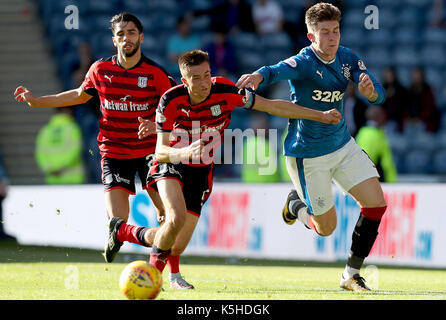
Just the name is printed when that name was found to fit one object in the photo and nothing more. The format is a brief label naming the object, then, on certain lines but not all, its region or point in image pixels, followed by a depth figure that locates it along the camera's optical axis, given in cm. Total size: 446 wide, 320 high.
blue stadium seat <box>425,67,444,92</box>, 1614
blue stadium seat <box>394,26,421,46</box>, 1689
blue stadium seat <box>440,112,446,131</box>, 1568
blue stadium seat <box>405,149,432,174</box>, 1534
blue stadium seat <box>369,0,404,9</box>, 1720
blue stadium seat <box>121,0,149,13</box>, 1736
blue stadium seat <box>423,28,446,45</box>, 1677
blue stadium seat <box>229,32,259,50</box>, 1675
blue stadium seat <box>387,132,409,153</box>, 1538
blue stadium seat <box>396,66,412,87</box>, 1625
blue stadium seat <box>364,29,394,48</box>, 1688
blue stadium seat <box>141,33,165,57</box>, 1692
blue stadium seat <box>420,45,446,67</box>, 1655
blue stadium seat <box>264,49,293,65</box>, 1667
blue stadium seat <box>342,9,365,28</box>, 1703
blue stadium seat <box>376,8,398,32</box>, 1702
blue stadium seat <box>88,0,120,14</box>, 1730
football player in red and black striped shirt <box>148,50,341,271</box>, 716
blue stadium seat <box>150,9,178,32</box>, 1734
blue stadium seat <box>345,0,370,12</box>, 1723
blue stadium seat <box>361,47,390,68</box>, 1658
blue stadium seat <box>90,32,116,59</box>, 1659
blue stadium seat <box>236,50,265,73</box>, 1666
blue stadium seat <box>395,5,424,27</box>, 1712
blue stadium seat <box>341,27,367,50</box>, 1684
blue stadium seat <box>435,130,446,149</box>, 1540
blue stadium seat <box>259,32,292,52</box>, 1683
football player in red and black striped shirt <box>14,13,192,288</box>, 801
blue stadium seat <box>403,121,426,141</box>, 1540
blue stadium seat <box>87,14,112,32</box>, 1717
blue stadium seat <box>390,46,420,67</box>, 1662
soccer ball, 652
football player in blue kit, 766
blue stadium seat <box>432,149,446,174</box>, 1532
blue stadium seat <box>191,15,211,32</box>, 1698
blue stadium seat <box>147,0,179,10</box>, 1744
